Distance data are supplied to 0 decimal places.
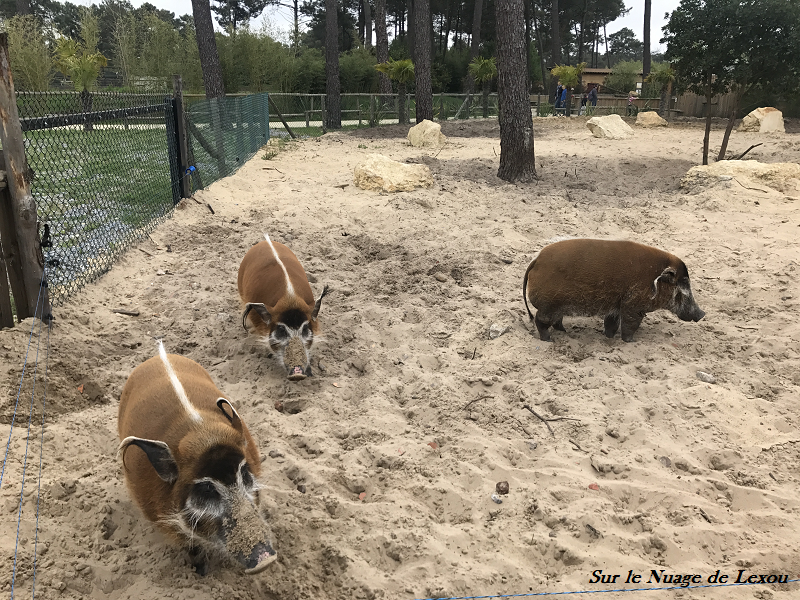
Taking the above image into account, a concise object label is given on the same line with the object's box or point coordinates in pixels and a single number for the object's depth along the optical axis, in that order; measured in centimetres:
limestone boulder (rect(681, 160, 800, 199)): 871
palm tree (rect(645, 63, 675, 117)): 2508
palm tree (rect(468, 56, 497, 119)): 2723
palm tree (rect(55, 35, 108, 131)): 1867
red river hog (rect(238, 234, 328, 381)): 429
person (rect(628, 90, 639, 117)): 2716
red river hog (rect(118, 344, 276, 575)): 226
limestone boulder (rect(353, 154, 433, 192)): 959
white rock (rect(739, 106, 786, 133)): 1838
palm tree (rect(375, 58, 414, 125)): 2212
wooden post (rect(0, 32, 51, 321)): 421
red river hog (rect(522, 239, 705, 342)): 468
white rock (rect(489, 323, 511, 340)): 502
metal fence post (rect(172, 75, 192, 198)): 811
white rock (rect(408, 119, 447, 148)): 1633
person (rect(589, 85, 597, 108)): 2850
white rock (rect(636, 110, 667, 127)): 2194
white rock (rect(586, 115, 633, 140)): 1798
